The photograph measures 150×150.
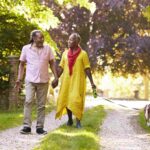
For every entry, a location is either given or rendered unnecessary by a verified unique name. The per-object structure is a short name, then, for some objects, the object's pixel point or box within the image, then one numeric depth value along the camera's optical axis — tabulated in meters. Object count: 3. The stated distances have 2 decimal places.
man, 10.81
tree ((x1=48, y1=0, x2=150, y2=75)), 34.28
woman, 11.39
